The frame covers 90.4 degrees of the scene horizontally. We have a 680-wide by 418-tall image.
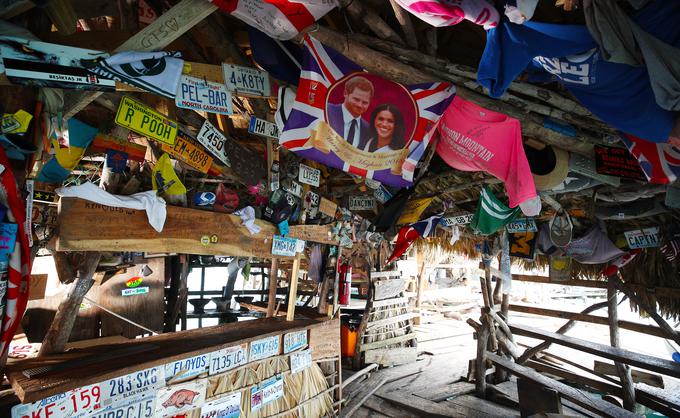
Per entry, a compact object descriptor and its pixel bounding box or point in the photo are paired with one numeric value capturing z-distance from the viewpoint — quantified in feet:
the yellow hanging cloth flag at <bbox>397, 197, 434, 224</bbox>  22.70
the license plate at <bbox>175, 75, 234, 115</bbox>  9.19
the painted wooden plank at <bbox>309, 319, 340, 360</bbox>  19.65
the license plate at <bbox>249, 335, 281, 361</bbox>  15.85
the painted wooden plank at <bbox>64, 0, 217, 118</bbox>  7.75
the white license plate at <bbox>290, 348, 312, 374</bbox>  17.86
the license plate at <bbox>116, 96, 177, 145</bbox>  9.44
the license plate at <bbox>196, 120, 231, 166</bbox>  12.14
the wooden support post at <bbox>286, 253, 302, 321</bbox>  18.51
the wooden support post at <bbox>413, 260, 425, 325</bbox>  49.73
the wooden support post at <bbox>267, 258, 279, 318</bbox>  19.40
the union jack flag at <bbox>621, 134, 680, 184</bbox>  9.91
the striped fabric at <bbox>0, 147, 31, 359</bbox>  7.33
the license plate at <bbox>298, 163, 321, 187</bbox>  17.85
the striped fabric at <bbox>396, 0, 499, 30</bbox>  6.30
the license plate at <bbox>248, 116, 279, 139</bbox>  12.85
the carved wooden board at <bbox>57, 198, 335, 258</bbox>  10.92
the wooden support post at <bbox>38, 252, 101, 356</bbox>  11.98
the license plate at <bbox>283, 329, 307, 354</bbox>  17.52
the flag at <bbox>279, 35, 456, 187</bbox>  9.52
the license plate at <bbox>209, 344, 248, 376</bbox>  14.28
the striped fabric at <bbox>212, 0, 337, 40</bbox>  7.54
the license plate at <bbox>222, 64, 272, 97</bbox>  9.95
